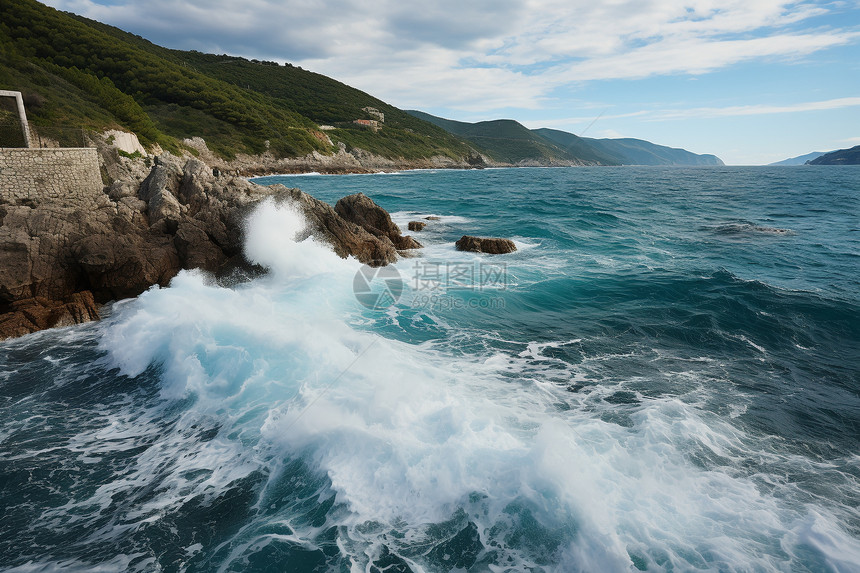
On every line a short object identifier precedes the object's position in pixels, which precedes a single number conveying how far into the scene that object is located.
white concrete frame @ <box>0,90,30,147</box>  16.42
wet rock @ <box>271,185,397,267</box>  19.33
